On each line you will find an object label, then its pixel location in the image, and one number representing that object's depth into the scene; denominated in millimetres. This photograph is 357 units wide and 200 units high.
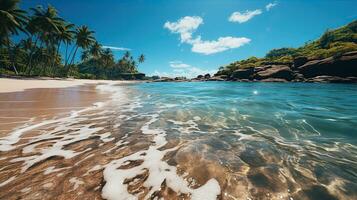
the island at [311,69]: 32031
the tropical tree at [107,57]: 81125
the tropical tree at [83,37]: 51531
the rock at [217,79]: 57312
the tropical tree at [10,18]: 29834
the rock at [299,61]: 41188
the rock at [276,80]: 38478
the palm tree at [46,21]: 37750
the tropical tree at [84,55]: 79188
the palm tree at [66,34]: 44312
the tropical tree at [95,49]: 68562
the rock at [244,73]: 47969
